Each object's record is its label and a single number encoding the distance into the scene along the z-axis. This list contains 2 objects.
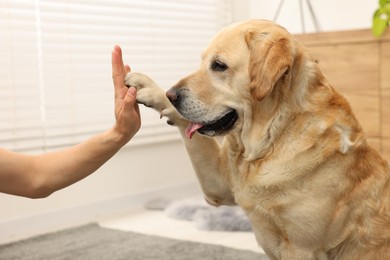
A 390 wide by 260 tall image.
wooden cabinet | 3.11
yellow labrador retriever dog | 1.49
